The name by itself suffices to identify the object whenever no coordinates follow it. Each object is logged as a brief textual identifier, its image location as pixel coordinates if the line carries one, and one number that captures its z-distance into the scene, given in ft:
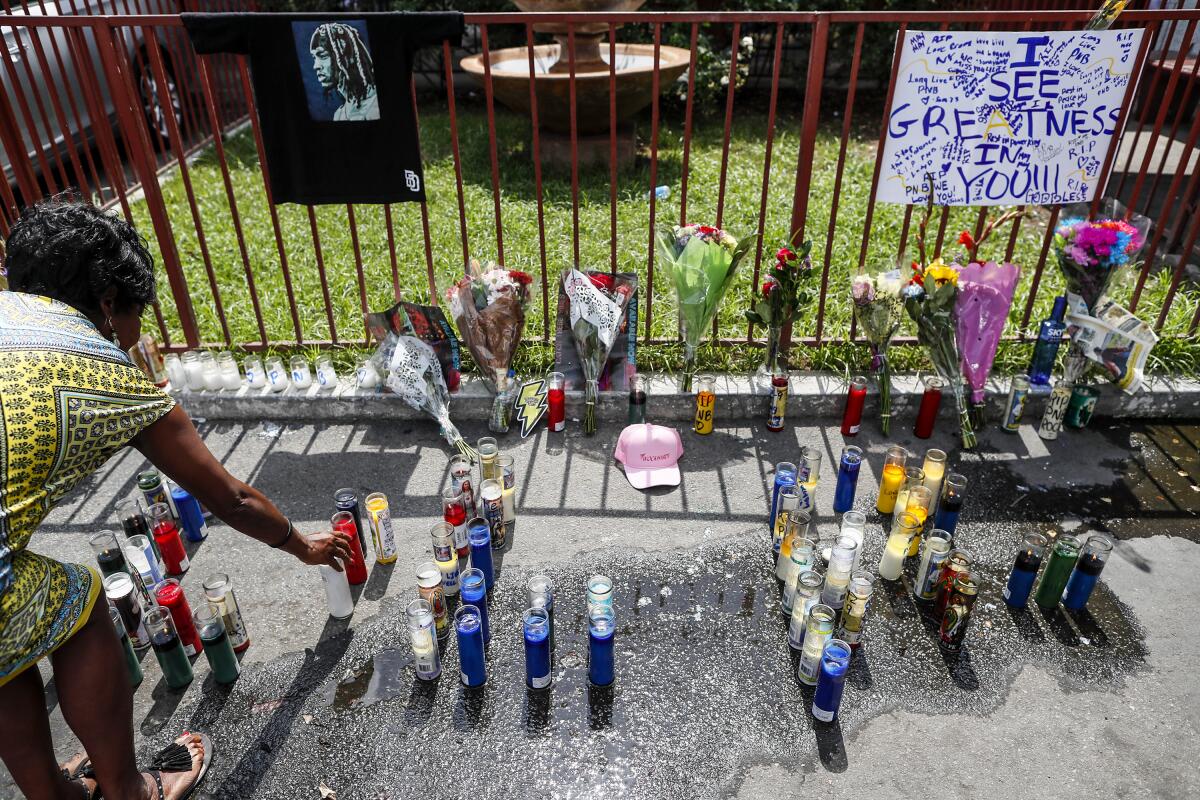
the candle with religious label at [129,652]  9.41
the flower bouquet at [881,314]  13.44
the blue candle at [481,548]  10.21
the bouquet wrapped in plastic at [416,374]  13.73
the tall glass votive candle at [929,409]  13.76
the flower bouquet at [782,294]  13.48
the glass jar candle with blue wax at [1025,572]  10.06
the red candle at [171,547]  10.80
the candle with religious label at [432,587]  9.55
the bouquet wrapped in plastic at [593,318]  13.55
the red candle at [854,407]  13.71
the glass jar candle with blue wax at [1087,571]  10.00
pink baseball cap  13.14
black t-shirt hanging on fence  12.42
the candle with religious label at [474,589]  9.18
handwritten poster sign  12.79
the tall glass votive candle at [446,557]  9.96
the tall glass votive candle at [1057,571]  10.02
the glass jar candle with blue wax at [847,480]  11.54
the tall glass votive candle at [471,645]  8.84
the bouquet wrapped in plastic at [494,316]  13.57
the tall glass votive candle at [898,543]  10.64
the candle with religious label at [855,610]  9.39
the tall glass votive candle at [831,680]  8.53
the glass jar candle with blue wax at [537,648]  8.86
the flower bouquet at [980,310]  13.17
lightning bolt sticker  14.19
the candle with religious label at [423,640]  9.07
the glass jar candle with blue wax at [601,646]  8.96
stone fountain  23.08
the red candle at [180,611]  9.29
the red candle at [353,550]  10.55
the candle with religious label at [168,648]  8.99
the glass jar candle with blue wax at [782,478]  11.28
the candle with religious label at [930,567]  10.10
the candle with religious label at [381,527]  10.88
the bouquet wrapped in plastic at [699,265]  13.42
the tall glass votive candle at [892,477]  11.96
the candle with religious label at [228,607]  9.35
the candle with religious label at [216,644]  9.04
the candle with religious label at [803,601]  9.39
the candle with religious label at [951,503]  11.17
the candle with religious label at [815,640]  8.91
